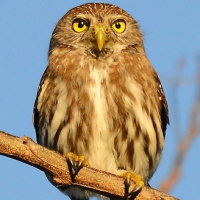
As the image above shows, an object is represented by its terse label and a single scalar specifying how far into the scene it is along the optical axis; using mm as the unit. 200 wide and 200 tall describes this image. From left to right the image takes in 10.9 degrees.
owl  10398
